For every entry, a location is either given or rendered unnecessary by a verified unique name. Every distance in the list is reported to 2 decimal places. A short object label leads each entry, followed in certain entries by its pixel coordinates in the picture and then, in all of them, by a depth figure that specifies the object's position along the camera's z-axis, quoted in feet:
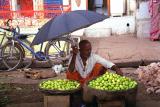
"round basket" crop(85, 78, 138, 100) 14.29
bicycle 26.12
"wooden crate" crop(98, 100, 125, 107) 14.36
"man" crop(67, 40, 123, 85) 16.04
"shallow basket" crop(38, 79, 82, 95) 15.11
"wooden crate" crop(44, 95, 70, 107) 15.13
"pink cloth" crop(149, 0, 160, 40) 31.53
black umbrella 14.97
